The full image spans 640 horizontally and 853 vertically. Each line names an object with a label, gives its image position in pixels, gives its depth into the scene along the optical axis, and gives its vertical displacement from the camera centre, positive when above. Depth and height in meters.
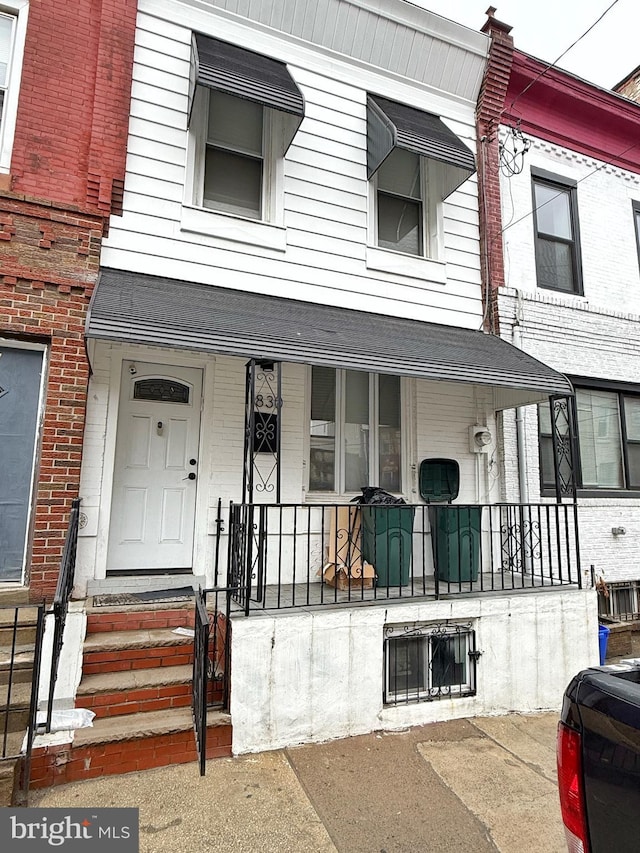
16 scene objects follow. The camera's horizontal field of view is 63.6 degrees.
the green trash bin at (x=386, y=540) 5.13 -0.28
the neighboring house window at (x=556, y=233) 7.27 +3.95
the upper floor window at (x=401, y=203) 6.55 +3.94
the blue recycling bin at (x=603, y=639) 5.55 -1.34
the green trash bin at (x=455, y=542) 5.41 -0.32
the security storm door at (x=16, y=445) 4.38 +0.54
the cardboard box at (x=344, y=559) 5.09 -0.49
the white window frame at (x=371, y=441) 5.94 +0.82
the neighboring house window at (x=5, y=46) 4.89 +4.38
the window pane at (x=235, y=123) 5.66 +4.27
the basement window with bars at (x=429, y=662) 4.48 -1.32
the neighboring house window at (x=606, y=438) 7.04 +1.04
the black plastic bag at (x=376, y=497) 5.20 +0.14
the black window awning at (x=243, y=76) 5.07 +4.34
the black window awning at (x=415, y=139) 5.88 +4.29
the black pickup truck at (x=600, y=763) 1.46 -0.75
